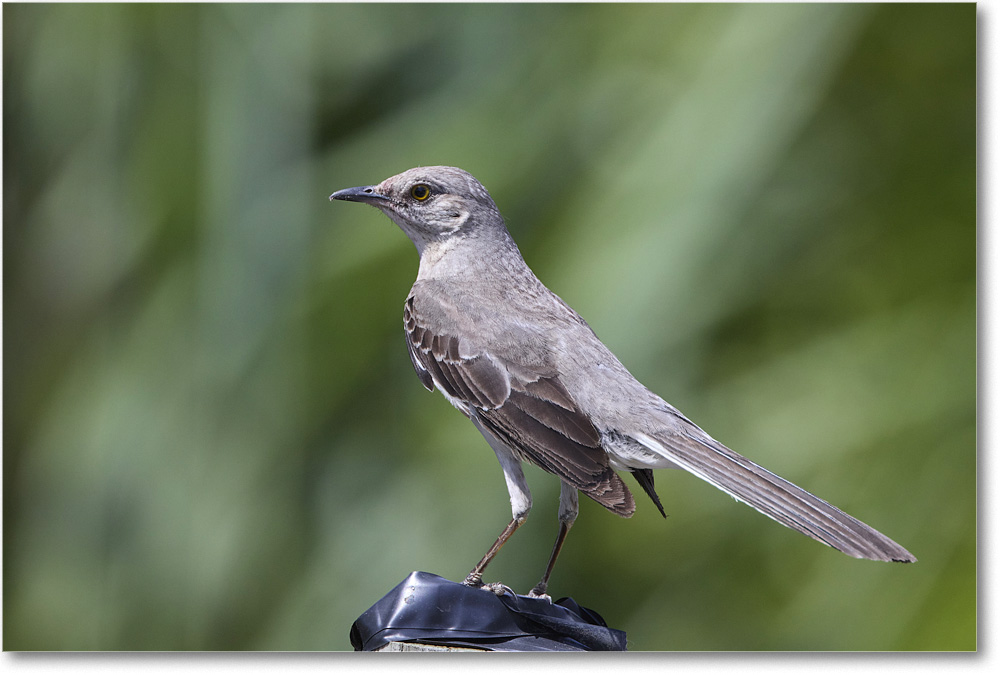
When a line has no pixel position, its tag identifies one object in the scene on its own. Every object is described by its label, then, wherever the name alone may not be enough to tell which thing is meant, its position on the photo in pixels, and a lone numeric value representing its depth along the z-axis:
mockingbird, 5.31
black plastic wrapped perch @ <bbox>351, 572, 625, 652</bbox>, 5.30
